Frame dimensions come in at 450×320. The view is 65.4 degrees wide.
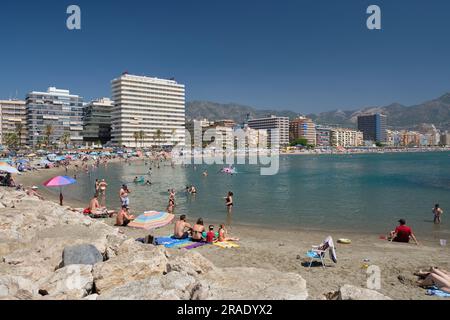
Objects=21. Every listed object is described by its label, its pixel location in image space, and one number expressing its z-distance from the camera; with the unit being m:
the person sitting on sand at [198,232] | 12.70
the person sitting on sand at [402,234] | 13.82
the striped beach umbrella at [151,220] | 12.84
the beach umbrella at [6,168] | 23.13
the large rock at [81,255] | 7.35
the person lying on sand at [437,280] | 7.85
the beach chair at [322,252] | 10.18
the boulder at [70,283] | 5.89
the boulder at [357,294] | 5.13
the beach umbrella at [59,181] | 19.55
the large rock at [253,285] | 5.60
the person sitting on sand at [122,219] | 15.80
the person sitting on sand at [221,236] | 13.09
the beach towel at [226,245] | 12.34
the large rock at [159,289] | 5.27
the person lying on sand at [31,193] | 25.08
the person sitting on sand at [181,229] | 12.94
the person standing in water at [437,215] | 18.34
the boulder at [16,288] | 5.24
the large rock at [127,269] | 6.21
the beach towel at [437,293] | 7.64
